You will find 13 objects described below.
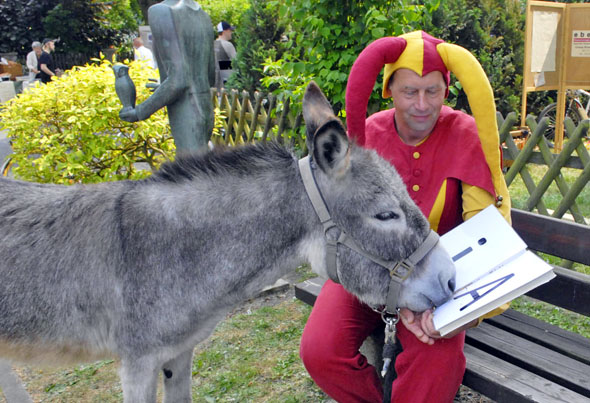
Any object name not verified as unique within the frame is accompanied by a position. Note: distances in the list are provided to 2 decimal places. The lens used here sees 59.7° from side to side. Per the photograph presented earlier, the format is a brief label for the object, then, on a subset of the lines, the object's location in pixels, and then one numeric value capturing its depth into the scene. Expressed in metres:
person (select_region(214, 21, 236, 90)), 11.83
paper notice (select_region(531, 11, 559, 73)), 7.97
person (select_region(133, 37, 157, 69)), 13.18
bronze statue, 3.52
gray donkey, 2.01
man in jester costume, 2.32
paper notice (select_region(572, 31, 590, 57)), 8.22
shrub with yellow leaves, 4.82
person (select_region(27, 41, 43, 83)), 17.64
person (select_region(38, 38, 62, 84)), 16.39
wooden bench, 2.28
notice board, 7.98
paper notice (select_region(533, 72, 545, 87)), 8.12
